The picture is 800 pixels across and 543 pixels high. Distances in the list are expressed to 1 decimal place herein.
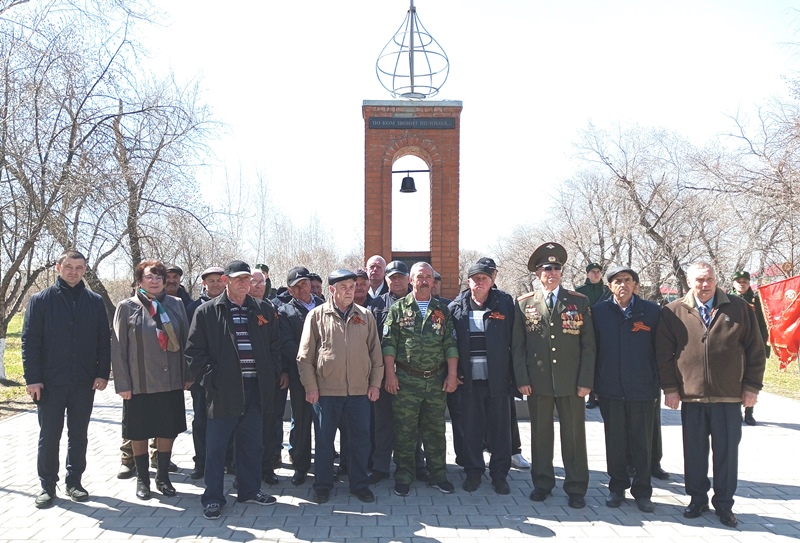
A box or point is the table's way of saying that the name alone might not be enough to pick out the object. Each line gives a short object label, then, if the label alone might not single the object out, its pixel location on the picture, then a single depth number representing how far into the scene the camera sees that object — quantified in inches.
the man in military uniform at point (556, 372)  191.9
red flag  305.0
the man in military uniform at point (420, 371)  204.5
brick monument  349.1
